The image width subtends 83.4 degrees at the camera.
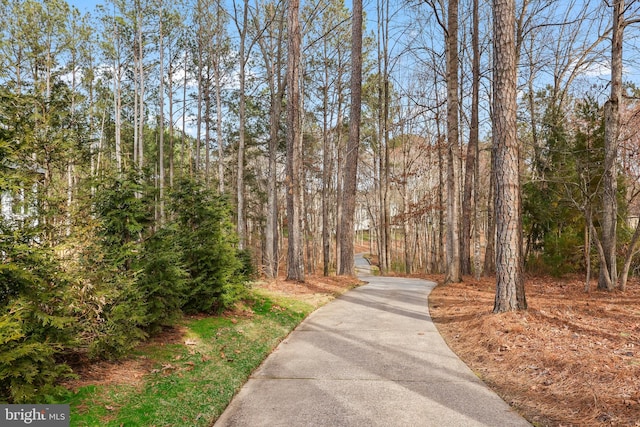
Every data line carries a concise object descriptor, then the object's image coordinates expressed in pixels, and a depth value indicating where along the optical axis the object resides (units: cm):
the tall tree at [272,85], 1606
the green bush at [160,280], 498
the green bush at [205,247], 653
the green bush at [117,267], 401
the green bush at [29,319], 277
